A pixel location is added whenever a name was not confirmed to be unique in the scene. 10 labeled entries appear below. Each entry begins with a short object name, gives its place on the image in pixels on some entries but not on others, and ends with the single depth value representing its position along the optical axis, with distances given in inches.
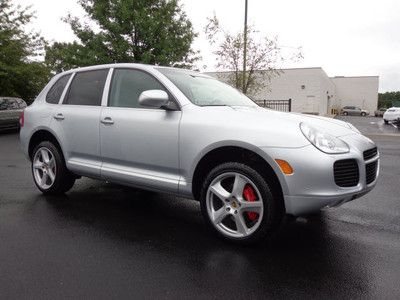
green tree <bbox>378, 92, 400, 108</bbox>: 4212.6
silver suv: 126.7
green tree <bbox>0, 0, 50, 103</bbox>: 780.0
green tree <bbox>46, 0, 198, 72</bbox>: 689.0
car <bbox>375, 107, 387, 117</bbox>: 2237.9
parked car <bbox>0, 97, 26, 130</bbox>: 605.9
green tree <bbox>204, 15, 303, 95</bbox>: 685.9
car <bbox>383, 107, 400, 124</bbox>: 1157.7
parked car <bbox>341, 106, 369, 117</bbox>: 2240.9
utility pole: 647.8
